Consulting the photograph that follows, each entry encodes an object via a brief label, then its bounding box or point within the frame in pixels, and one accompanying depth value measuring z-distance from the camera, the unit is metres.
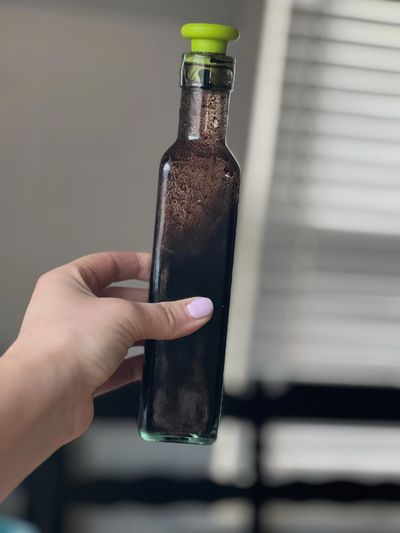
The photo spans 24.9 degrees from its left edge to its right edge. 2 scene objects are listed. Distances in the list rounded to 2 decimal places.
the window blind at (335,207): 2.12
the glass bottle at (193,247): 0.74
